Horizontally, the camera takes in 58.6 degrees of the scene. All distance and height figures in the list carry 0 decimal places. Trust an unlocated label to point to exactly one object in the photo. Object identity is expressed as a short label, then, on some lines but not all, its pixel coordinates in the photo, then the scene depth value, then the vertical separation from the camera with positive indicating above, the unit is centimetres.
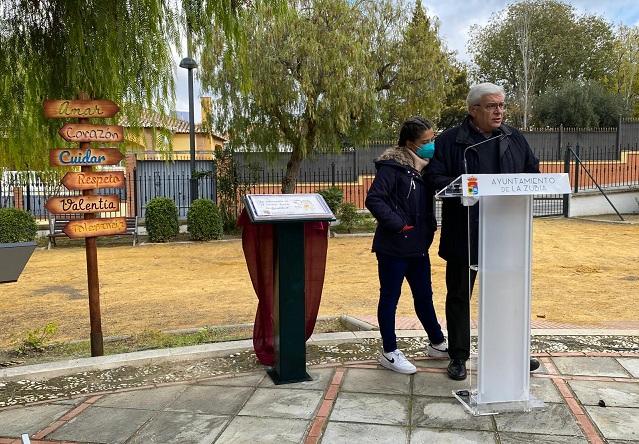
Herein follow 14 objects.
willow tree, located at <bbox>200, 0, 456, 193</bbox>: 1352 +273
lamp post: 1459 +140
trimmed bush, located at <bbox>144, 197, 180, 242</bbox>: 1356 -71
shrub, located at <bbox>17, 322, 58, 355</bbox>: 498 -133
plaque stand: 373 -61
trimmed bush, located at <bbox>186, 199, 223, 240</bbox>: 1362 -74
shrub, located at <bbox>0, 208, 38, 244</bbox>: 1255 -73
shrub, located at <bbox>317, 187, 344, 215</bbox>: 1508 -23
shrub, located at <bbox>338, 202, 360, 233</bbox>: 1477 -72
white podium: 313 -65
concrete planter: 296 -35
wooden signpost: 420 +11
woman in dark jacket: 374 -19
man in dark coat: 344 +12
